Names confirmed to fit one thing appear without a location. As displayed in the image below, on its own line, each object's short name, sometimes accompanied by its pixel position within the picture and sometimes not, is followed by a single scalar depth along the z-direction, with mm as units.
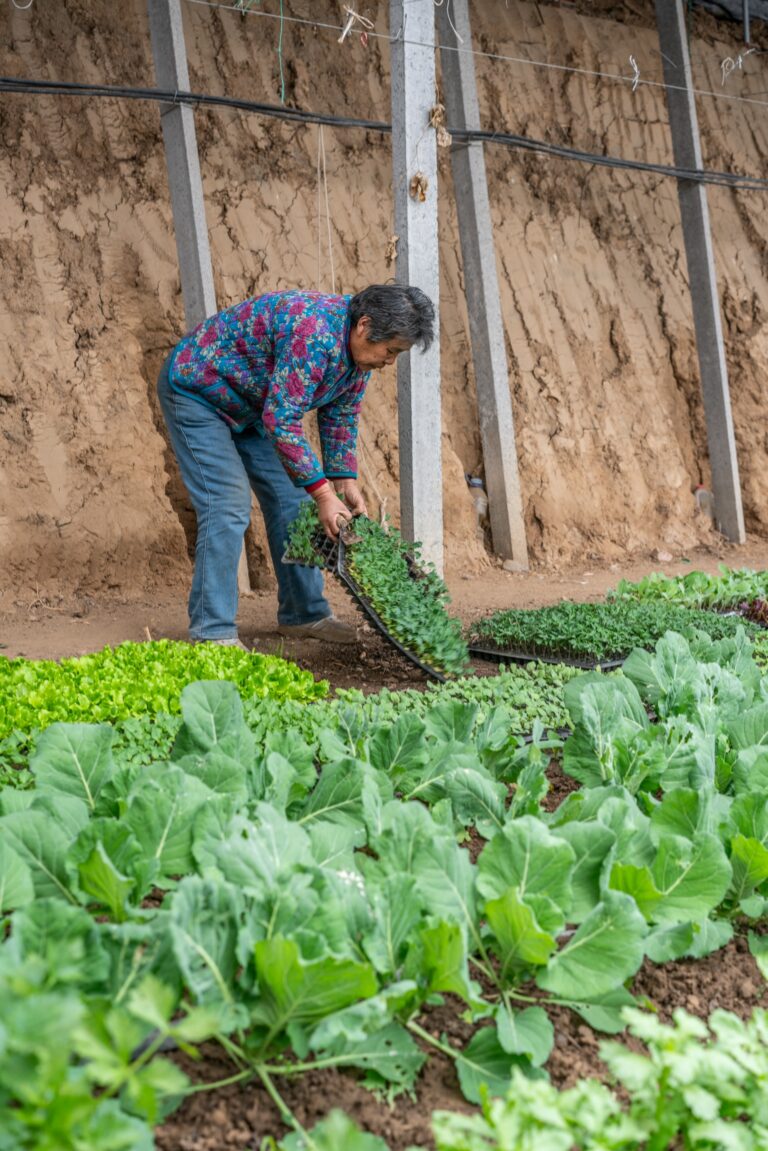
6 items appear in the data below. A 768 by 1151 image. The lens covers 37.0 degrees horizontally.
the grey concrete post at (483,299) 7645
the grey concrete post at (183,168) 6422
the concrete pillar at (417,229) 5949
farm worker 4766
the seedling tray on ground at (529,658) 5285
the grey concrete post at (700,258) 9086
